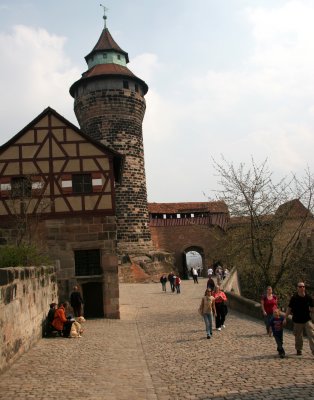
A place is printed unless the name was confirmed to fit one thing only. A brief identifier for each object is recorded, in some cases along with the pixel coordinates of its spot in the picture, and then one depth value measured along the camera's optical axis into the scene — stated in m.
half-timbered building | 17.83
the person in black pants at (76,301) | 15.57
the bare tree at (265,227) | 18.22
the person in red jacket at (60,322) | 12.40
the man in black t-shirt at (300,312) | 8.44
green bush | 12.35
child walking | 8.41
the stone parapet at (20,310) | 8.25
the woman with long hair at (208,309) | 11.31
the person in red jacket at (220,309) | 12.66
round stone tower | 34.09
